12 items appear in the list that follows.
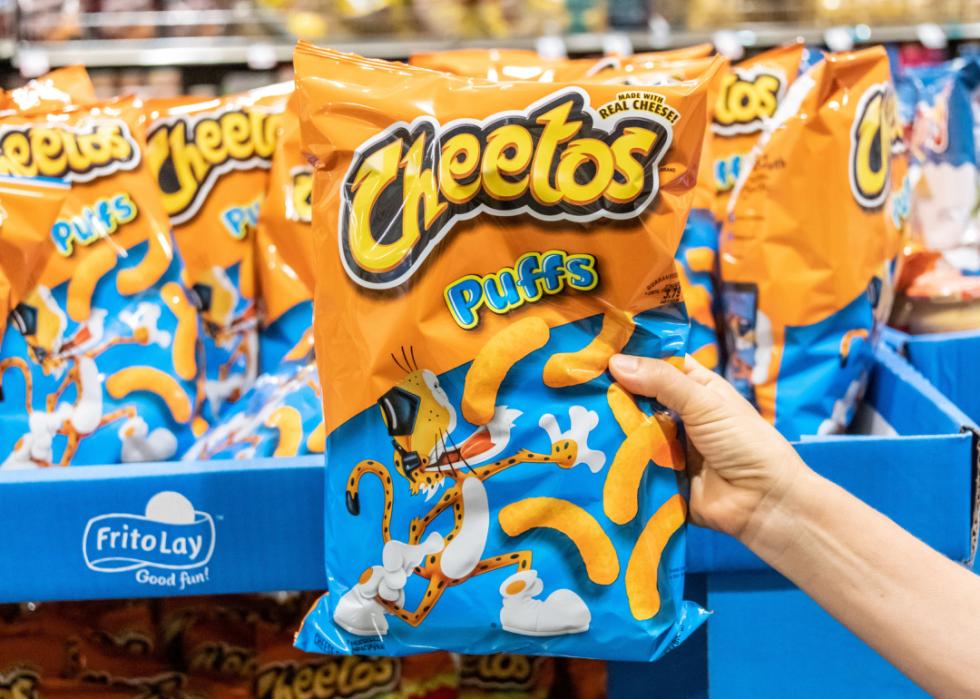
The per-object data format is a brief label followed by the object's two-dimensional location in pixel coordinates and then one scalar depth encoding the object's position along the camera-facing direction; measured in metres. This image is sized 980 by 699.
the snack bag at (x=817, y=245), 1.06
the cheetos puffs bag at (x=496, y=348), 0.74
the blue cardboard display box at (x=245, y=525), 0.87
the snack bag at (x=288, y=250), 1.20
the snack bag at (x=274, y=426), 1.03
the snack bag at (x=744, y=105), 1.17
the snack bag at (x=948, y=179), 1.40
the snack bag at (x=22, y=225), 1.02
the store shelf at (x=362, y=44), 2.47
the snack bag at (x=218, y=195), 1.22
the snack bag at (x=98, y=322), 1.06
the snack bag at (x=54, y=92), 1.20
